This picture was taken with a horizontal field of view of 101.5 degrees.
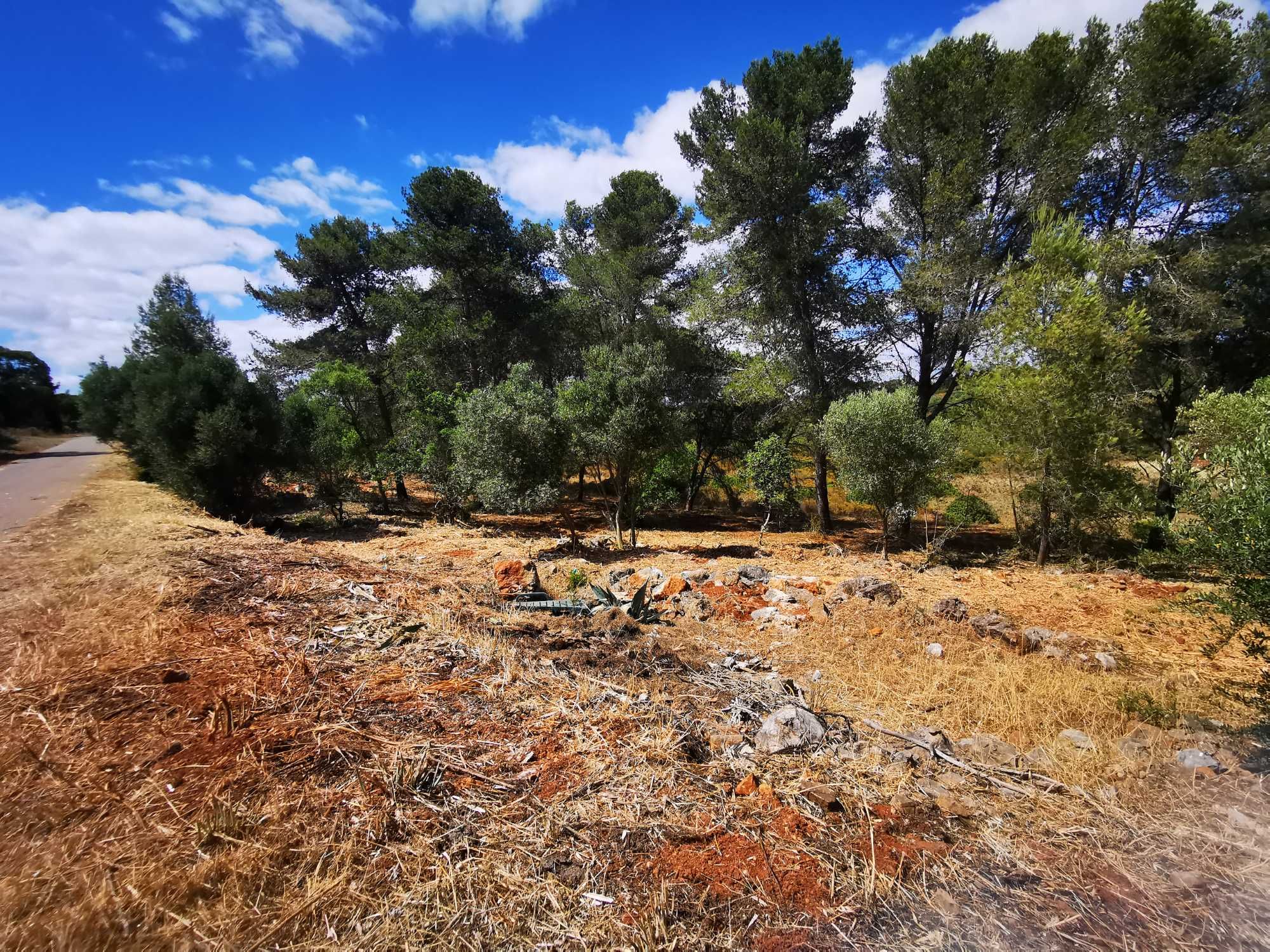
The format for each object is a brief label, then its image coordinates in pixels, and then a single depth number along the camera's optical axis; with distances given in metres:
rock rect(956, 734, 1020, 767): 3.90
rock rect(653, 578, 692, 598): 8.96
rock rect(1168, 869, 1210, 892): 2.68
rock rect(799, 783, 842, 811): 3.18
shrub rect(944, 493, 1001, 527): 16.83
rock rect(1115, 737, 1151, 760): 3.92
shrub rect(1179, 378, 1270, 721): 3.59
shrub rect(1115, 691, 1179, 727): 4.53
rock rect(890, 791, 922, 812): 3.24
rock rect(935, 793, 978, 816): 3.24
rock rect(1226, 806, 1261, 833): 3.04
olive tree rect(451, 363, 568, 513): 14.27
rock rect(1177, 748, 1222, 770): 3.66
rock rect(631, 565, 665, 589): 9.52
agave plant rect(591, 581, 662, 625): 7.47
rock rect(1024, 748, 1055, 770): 3.81
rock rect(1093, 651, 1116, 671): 5.96
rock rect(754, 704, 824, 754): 3.82
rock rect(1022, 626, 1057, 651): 6.56
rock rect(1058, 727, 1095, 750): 4.11
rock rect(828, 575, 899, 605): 8.37
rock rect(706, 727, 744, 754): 3.77
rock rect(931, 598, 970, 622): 7.57
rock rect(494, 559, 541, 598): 8.05
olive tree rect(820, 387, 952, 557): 11.70
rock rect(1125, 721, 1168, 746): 4.04
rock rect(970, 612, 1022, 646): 6.71
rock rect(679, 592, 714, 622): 7.94
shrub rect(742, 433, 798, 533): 15.27
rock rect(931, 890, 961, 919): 2.49
